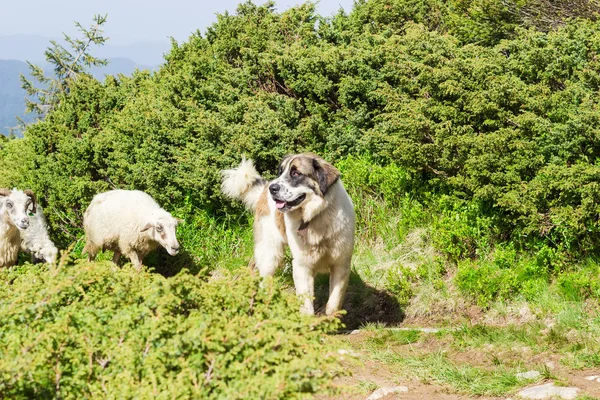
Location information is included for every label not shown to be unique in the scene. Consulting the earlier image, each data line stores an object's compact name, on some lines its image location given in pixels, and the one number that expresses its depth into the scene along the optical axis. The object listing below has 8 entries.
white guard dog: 6.62
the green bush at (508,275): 6.59
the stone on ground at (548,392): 4.73
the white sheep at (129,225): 8.95
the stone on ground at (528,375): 5.14
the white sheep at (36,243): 9.66
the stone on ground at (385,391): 5.12
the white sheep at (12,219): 8.86
